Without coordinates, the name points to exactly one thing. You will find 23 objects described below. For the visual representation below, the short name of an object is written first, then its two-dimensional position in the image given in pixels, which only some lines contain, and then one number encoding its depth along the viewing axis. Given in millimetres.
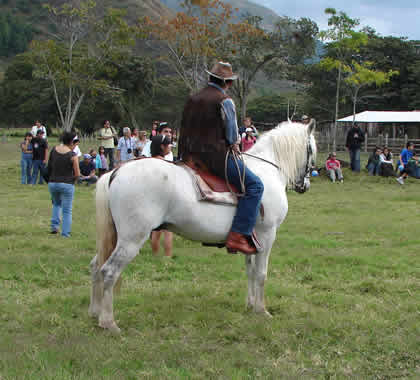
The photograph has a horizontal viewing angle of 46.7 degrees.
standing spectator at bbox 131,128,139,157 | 15289
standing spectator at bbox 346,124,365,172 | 22438
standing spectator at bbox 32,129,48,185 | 17469
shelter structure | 40594
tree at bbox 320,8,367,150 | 28000
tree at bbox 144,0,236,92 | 34281
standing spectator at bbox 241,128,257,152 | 14969
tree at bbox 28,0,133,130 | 28078
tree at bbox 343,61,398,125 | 31297
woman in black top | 9305
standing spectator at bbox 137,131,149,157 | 14677
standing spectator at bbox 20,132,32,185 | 18156
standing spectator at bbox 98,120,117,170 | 19266
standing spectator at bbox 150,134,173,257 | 7762
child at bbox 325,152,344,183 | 20812
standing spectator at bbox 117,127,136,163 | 15484
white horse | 4922
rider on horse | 5188
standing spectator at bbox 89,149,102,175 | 19109
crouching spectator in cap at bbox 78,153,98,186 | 18094
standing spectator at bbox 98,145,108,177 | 19172
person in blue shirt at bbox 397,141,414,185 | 21000
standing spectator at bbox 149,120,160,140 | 12454
